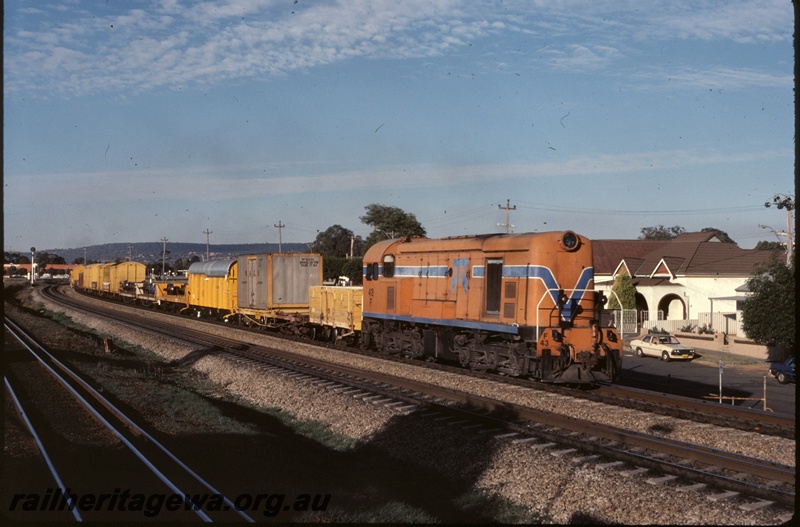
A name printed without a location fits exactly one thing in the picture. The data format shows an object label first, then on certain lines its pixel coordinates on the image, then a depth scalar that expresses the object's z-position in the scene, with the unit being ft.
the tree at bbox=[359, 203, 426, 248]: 319.47
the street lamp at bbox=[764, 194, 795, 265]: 123.65
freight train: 59.57
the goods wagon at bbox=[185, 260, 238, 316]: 132.87
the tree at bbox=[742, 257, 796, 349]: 114.11
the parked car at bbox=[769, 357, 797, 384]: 93.30
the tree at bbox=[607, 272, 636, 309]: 168.14
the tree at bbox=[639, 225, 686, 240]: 499.10
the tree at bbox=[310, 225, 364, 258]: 437.99
